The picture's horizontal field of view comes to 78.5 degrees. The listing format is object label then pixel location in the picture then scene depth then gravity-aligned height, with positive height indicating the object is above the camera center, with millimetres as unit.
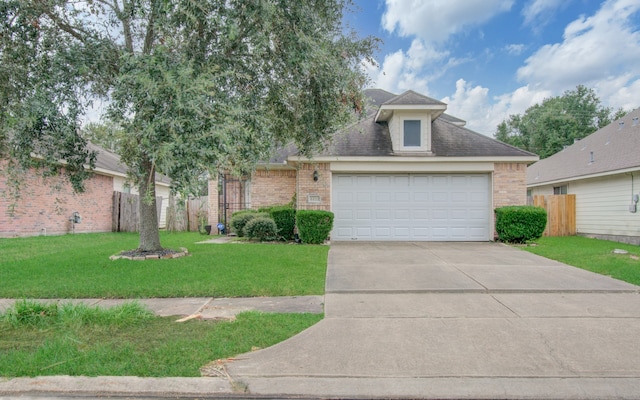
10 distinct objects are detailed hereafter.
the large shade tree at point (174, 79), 5785 +2433
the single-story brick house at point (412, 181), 12367 +796
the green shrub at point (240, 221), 13000 -485
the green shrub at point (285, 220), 12484 -441
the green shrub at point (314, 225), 11531 -556
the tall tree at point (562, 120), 36719 +8279
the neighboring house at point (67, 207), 13078 -3
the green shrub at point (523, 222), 11508 -494
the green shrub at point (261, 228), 11992 -674
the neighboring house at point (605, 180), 13555 +1024
